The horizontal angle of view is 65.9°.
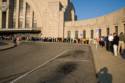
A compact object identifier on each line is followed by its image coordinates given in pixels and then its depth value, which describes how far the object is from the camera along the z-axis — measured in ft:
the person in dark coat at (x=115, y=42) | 24.58
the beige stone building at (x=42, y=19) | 91.11
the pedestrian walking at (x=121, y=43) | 26.18
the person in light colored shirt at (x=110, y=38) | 27.92
